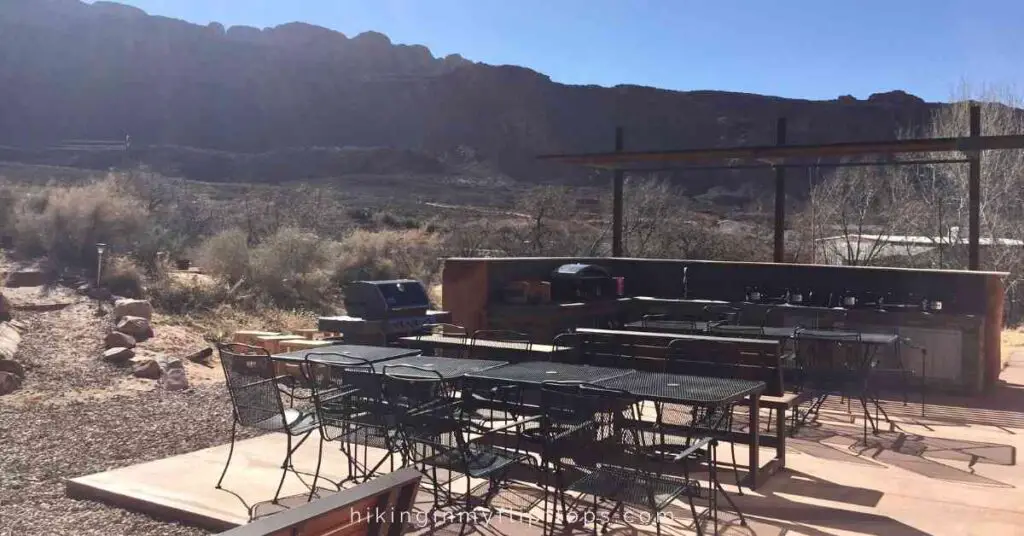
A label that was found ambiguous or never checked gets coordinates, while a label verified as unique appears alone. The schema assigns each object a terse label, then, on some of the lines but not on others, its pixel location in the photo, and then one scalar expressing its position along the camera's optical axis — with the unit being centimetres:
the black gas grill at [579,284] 1012
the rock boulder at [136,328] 1048
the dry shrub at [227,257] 1486
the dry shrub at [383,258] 1741
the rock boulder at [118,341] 986
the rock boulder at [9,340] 878
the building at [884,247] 1745
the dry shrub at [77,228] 1415
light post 1245
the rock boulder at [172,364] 900
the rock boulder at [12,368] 834
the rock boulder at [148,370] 896
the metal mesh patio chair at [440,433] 413
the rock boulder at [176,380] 853
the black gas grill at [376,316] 810
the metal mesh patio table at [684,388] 402
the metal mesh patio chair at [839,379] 641
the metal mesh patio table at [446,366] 473
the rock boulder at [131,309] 1099
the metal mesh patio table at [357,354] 525
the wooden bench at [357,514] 213
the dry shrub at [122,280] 1266
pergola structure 879
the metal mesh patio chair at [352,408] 461
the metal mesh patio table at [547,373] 455
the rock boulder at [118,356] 935
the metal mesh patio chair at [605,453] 368
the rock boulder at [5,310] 1007
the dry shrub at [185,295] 1276
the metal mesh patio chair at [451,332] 637
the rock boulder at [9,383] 803
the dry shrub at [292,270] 1489
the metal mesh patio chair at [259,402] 487
